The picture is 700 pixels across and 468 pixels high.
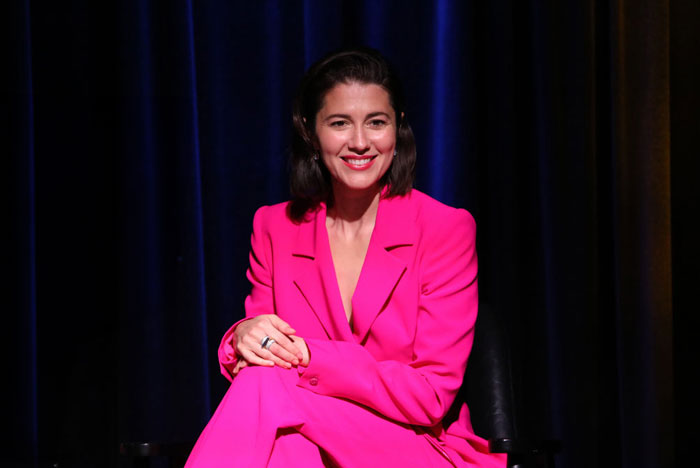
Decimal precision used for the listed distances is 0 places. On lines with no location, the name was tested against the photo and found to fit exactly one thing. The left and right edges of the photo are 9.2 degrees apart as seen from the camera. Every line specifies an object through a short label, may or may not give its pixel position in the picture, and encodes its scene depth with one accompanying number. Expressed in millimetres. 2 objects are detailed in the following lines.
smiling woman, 7073
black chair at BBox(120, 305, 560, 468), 7118
